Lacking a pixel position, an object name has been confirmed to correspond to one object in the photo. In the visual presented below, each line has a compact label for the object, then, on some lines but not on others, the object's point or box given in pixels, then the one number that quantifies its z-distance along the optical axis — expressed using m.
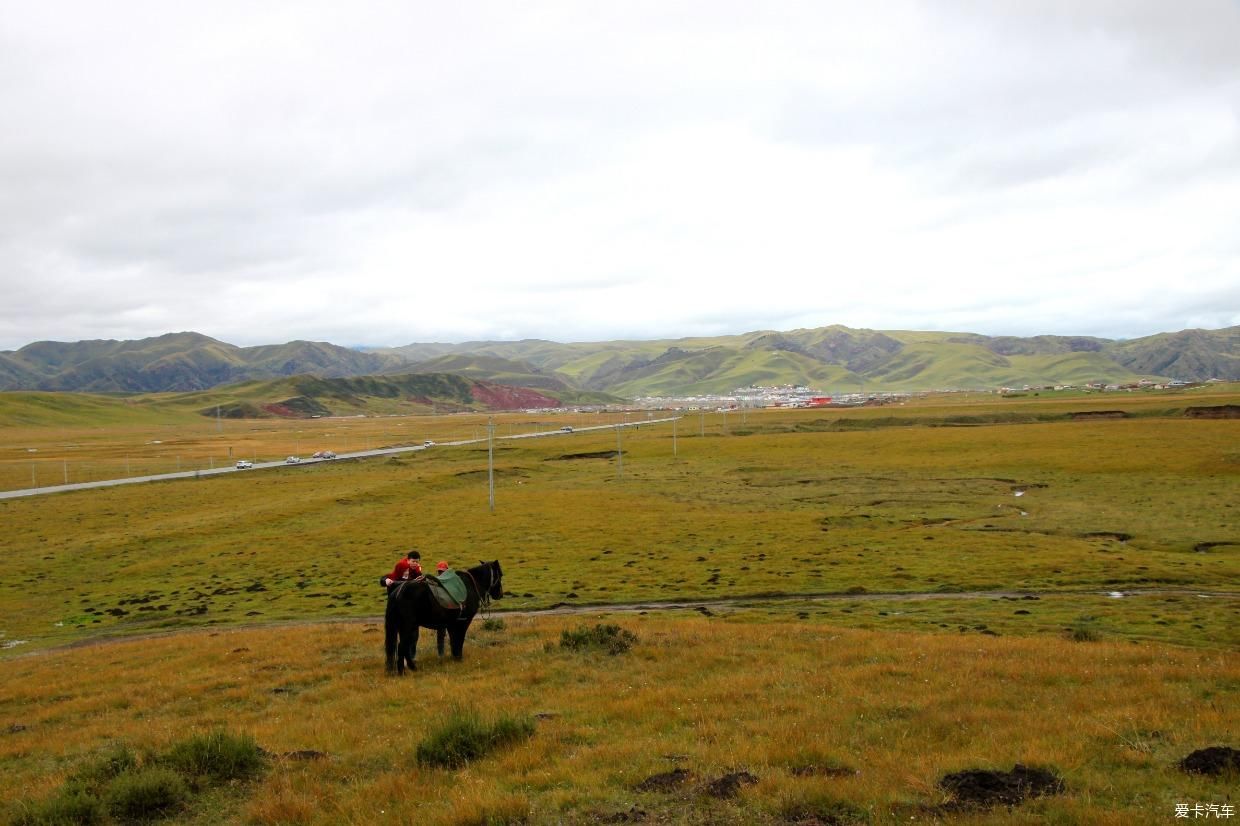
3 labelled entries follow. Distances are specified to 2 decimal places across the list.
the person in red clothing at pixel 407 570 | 18.03
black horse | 17.42
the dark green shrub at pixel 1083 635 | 20.62
